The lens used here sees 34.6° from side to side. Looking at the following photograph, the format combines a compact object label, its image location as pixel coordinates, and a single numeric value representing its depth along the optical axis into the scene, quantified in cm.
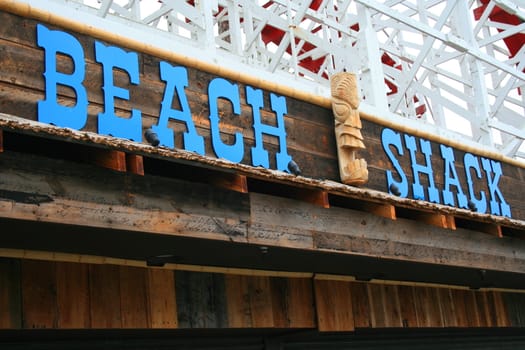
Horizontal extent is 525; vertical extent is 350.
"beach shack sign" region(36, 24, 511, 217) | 576
